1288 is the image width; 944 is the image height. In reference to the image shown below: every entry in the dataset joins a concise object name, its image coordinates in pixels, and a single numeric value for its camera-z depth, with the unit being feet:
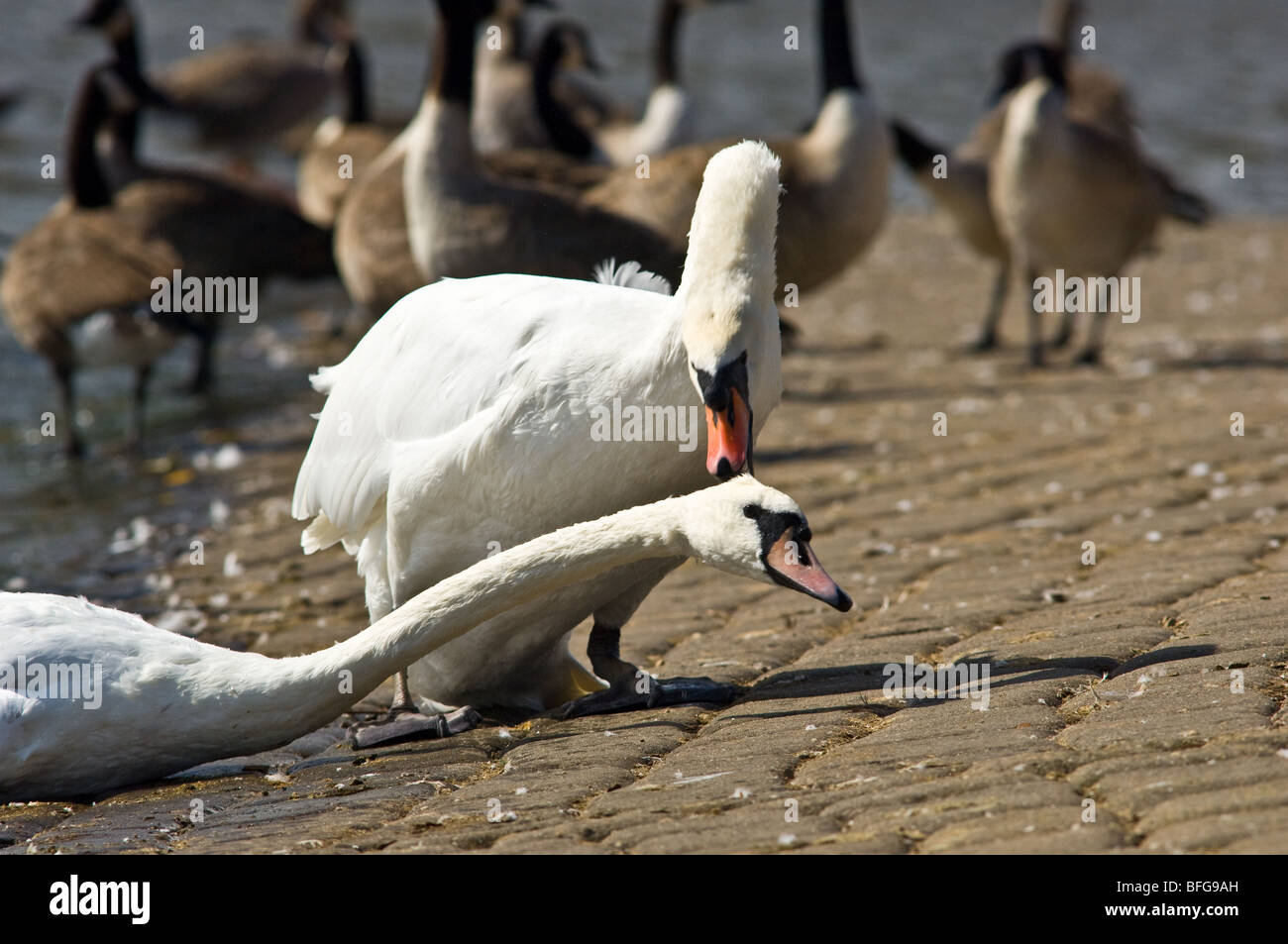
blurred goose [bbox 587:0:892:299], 30.83
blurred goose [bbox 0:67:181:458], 34.47
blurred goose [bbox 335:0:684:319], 29.04
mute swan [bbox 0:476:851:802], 14.65
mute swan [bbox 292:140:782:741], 14.99
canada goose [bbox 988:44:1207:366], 37.42
